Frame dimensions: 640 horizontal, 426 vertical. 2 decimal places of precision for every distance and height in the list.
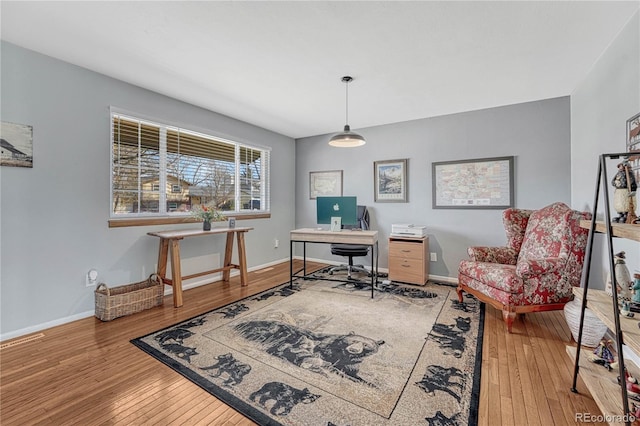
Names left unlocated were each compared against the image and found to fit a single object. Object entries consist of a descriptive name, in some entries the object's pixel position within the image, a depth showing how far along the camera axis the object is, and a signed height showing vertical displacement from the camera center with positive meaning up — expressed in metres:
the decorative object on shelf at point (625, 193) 1.41 +0.09
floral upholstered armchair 2.37 -0.54
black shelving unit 1.11 -0.42
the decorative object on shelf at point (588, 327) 2.03 -0.87
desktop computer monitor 3.48 +0.04
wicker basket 2.64 -0.86
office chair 3.94 -0.55
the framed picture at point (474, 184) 3.64 +0.39
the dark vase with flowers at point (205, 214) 3.46 -0.02
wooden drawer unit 3.73 -0.67
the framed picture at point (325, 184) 5.00 +0.53
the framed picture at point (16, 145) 2.27 +0.58
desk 3.24 -0.30
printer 3.84 -0.26
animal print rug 1.51 -1.06
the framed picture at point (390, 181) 4.36 +0.51
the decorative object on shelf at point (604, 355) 1.63 -0.88
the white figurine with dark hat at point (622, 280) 1.45 -0.38
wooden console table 3.00 -0.47
